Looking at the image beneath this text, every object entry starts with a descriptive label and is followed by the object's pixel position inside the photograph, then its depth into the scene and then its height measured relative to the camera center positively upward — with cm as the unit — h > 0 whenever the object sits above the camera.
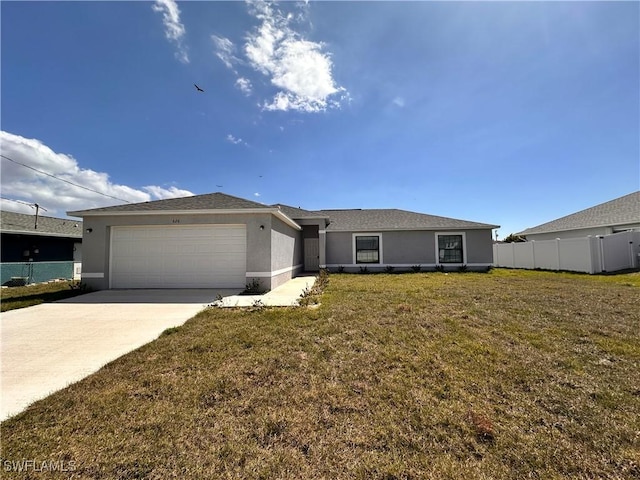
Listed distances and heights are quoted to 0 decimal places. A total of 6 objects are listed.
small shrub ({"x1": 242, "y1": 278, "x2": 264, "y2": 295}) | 946 -107
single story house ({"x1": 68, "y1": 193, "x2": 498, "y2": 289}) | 986 +55
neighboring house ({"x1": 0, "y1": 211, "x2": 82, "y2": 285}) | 1288 +64
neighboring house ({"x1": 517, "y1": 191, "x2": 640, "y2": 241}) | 1700 +244
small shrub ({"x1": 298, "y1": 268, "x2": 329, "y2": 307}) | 752 -116
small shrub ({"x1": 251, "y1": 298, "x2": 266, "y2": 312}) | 697 -129
